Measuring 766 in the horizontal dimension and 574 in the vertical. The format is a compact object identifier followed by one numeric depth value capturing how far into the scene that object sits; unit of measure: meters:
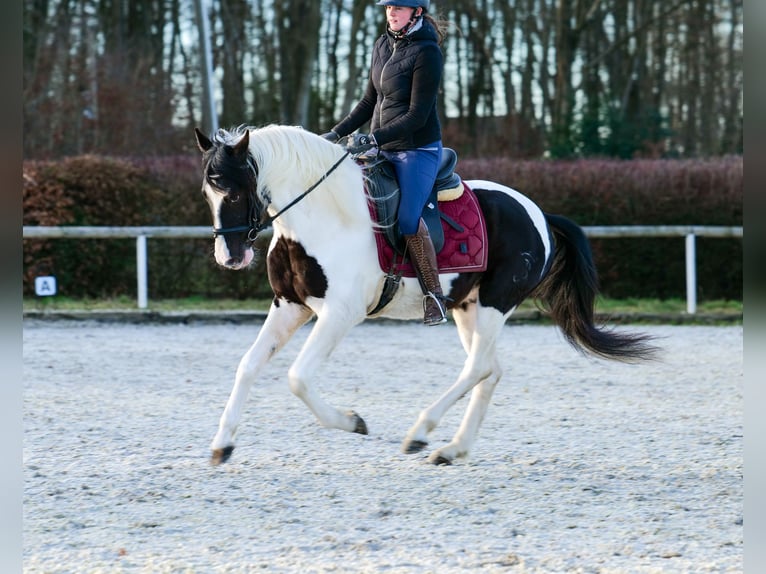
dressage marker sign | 27.08
